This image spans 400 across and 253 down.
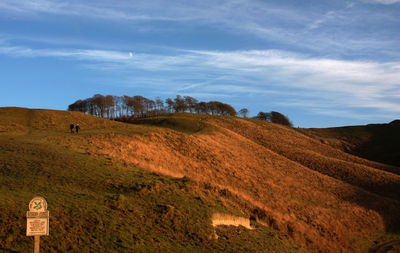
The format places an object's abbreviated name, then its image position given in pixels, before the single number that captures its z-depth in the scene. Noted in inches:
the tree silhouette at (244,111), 6437.0
